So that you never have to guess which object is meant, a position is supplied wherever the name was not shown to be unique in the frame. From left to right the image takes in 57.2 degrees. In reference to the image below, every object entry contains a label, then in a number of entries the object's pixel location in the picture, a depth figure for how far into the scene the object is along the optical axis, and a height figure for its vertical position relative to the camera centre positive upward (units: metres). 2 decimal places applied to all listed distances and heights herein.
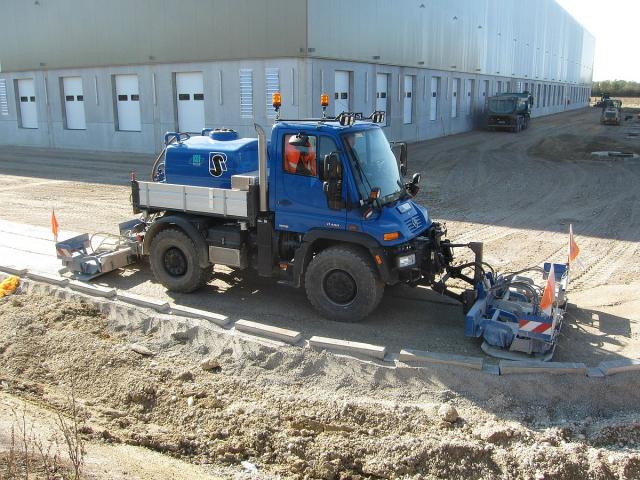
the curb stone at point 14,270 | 9.68 -2.75
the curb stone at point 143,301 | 8.30 -2.82
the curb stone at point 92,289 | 8.79 -2.80
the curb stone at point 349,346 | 6.90 -2.88
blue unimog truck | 7.46 -1.68
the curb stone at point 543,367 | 6.46 -2.91
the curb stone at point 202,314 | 7.84 -2.86
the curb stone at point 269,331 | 7.30 -2.87
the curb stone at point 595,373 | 6.43 -2.95
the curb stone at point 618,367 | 6.44 -2.89
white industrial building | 23.72 +1.56
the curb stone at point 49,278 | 9.24 -2.76
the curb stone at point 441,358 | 6.60 -2.89
